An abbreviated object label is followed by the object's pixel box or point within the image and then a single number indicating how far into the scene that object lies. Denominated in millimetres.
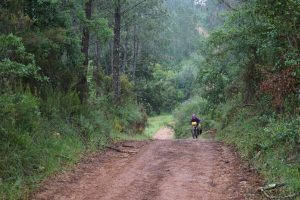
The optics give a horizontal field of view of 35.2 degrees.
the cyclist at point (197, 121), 26453
